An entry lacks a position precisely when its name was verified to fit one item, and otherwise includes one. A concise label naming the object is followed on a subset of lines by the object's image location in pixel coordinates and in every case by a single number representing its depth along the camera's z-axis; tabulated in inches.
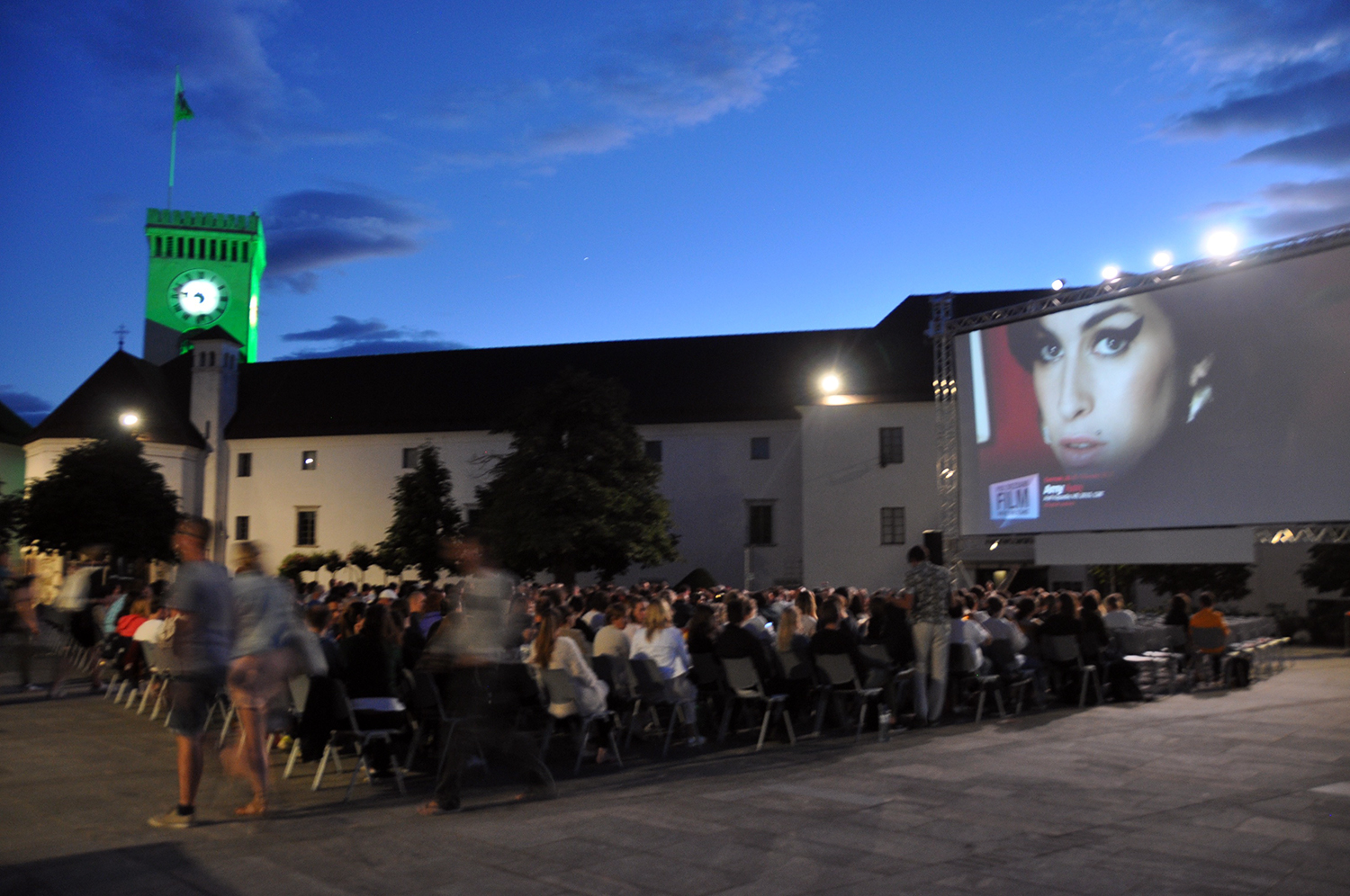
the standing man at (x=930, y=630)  437.1
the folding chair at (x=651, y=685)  378.9
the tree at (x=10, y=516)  1510.8
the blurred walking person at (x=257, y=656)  263.9
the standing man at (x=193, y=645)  248.5
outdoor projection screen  714.8
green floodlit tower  2842.0
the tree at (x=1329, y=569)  1096.8
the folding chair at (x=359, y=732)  302.5
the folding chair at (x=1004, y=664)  469.4
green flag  2915.8
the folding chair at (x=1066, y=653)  490.0
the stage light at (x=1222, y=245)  753.0
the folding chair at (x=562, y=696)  339.0
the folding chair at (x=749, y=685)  388.5
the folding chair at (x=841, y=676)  395.4
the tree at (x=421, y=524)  1660.9
